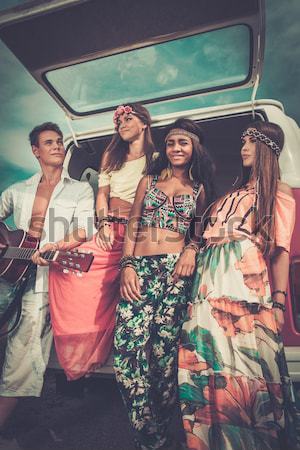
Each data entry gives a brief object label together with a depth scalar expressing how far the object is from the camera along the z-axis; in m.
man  1.75
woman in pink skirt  1.62
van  1.69
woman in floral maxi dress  1.32
